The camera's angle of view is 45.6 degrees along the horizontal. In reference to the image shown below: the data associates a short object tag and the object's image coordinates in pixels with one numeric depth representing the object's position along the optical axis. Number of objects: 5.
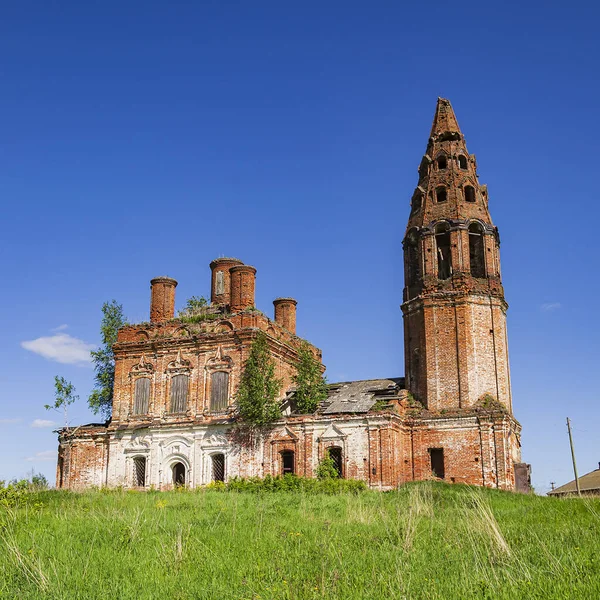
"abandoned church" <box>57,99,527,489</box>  27.86
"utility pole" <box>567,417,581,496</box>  31.70
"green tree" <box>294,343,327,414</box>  30.64
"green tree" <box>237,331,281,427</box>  29.39
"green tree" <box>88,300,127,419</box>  38.09
